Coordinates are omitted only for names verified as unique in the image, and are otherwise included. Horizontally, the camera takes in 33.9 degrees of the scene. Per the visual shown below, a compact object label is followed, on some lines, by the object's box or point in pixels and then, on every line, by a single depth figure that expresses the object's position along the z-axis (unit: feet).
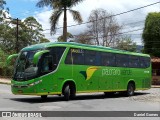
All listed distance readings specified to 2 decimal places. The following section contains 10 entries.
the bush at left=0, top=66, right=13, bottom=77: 121.97
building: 109.09
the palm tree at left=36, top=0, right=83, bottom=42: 93.72
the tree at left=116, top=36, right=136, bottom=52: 156.96
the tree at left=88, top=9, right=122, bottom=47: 149.11
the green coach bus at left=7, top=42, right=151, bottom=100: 44.85
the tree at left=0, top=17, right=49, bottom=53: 180.54
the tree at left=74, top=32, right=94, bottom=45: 154.04
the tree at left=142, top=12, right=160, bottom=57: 135.51
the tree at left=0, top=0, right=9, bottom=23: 162.78
